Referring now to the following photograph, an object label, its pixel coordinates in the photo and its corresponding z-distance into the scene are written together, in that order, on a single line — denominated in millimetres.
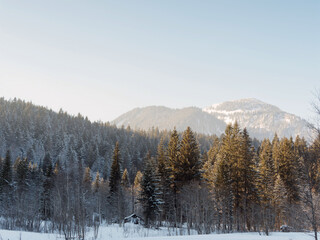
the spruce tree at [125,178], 62522
